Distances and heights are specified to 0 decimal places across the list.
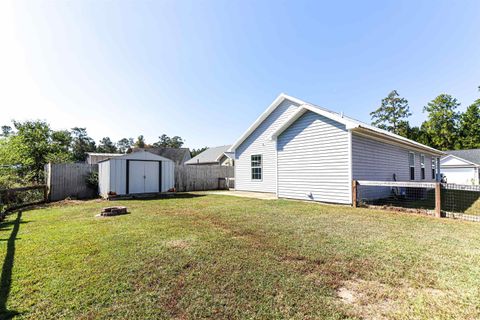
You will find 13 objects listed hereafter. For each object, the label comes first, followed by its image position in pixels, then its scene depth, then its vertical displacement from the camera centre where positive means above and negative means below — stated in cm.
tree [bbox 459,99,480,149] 3334 +616
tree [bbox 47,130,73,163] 1731 +212
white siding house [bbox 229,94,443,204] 803 +52
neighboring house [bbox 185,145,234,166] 2736 +148
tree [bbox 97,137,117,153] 5780 +665
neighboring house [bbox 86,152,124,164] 2300 +139
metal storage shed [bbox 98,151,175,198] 1132 -26
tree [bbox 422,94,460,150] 3544 +729
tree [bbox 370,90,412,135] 3547 +888
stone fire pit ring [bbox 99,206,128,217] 672 -130
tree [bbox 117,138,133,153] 6679 +871
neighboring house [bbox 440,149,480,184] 2348 -8
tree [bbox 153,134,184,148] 6794 +887
